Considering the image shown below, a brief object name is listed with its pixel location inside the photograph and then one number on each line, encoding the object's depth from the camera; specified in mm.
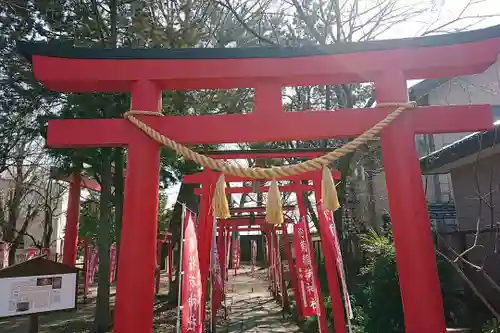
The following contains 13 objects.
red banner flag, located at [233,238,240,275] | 24938
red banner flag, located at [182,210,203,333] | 4839
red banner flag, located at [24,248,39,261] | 16964
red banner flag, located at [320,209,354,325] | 5801
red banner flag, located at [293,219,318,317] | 8188
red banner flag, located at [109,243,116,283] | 16484
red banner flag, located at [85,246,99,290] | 16650
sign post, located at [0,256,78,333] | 4984
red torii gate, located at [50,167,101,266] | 11762
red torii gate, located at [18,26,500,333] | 3279
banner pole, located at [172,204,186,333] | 4534
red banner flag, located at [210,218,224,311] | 9806
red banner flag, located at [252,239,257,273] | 25244
